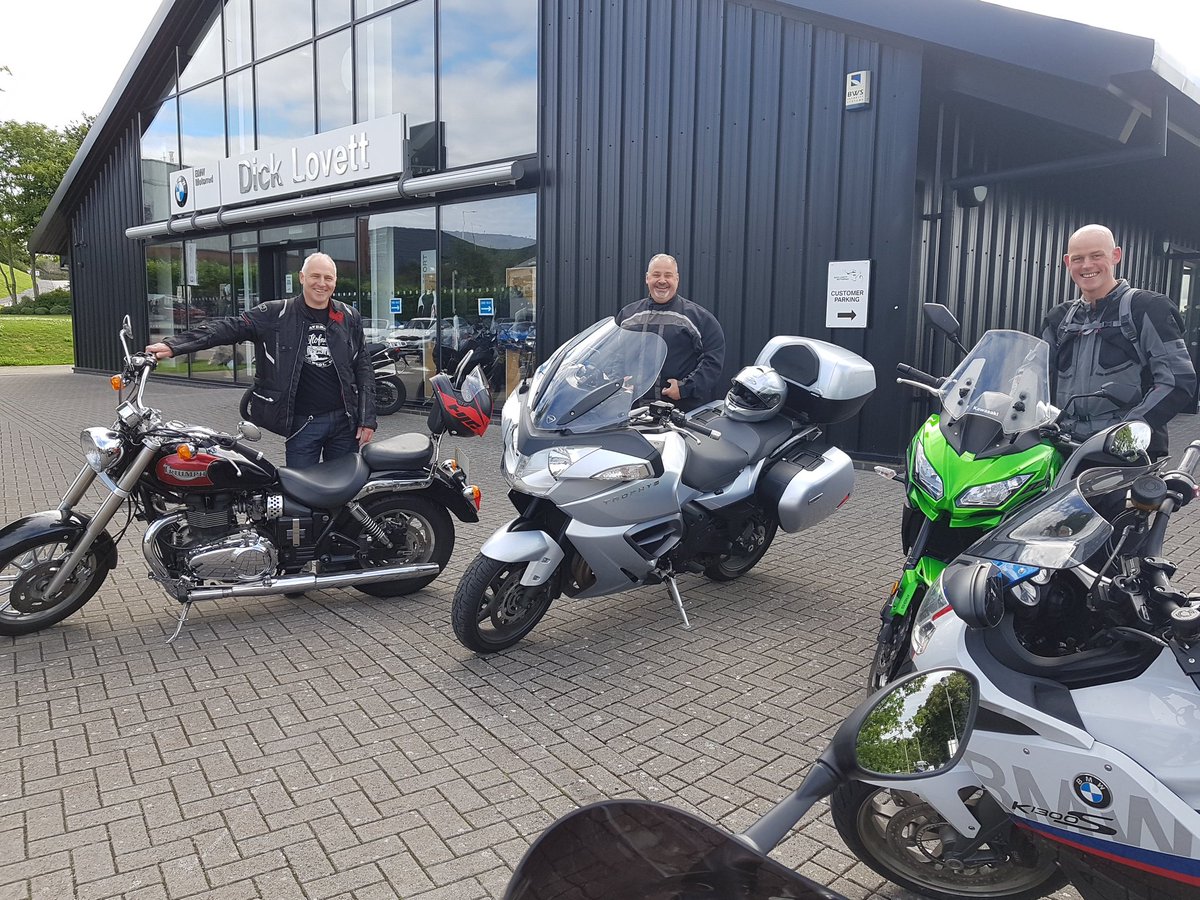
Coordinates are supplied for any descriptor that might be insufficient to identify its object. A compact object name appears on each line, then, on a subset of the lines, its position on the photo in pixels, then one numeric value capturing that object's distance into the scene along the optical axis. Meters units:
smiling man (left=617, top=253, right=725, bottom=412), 5.62
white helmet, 4.72
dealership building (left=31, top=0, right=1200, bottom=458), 8.13
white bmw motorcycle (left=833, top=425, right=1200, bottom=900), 1.73
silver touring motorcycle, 3.87
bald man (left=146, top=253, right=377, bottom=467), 4.91
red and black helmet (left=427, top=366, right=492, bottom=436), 4.27
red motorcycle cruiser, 4.02
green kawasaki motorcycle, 3.11
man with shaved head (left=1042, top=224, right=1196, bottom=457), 3.66
